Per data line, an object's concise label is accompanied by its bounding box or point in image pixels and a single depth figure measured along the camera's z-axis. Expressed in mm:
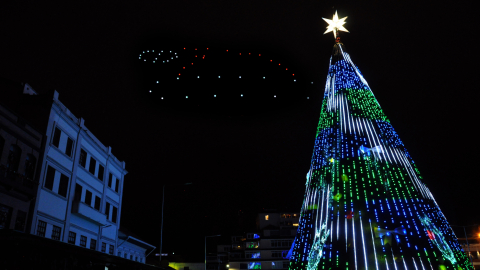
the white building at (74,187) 18875
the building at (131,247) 29984
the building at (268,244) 64250
